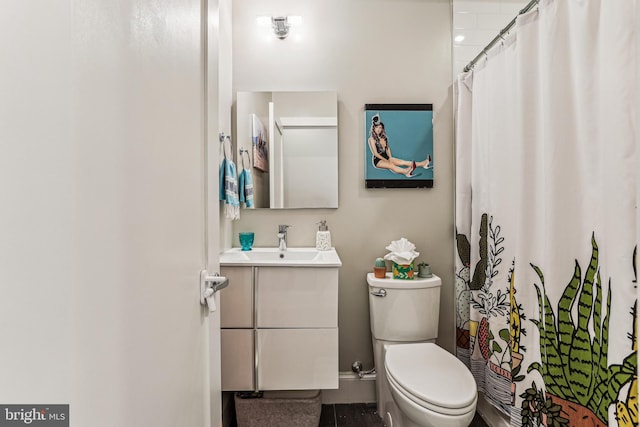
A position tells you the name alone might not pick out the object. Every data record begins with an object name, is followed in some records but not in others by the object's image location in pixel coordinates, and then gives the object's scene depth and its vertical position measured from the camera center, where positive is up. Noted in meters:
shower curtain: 0.95 -0.03
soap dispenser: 2.07 -0.18
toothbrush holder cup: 2.07 -0.18
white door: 0.41 +0.00
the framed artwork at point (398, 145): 2.14 +0.39
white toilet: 1.33 -0.70
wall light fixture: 2.08 +1.11
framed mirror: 2.13 +0.38
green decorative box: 1.93 -0.35
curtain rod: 1.35 +0.79
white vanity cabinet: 1.69 -0.56
